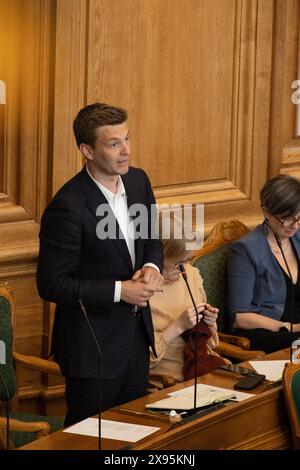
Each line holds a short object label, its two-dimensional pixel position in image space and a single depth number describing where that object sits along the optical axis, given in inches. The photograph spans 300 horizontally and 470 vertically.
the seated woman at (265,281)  400.2
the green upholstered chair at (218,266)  414.6
